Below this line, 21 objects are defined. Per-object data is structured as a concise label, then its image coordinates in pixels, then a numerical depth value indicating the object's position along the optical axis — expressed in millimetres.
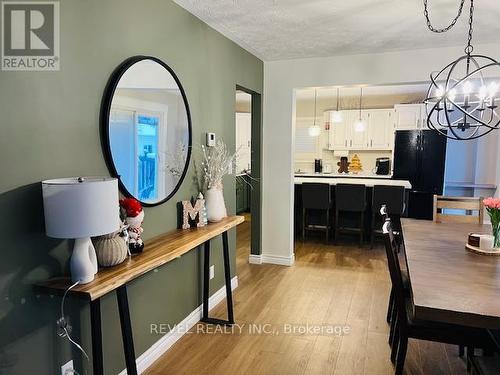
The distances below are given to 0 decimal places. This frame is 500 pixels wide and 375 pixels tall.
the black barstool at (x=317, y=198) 5301
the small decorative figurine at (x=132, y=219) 1944
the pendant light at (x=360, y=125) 6828
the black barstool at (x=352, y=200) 5141
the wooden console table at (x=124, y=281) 1509
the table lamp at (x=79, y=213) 1421
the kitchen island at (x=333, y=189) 5336
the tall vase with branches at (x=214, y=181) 2870
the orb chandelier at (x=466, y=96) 2106
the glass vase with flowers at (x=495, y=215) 2236
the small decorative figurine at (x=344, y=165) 7633
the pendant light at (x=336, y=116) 6824
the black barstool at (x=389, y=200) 4969
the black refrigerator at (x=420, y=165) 6023
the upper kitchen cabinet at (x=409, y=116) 6863
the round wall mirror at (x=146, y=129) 1965
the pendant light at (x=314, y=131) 6988
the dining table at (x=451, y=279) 1478
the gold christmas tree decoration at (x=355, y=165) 7688
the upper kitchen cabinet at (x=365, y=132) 7270
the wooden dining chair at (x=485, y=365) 1437
